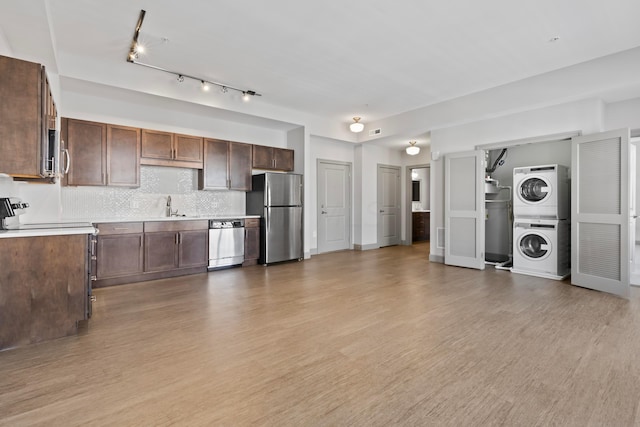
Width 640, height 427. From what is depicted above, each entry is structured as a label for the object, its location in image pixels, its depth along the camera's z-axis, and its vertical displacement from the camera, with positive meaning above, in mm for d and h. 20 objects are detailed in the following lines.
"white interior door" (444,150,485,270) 5477 +66
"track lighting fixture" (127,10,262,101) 3461 +1949
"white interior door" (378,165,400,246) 8336 +200
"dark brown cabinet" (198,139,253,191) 5496 +825
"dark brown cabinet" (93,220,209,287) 4316 -559
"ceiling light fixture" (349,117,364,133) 6708 +1817
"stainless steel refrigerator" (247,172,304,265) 5859 +6
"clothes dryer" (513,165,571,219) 4812 +321
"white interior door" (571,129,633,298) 3855 +23
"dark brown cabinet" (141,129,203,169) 4914 +1007
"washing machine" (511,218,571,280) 4805 -542
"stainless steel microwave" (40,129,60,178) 2629 +515
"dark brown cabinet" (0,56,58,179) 2441 +740
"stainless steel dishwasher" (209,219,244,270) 5316 -518
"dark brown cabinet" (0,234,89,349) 2439 -606
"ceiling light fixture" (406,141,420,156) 7773 +1547
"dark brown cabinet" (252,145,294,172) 6125 +1077
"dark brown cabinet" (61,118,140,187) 4320 +837
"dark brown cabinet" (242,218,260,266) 5758 -519
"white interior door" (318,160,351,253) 7379 +153
